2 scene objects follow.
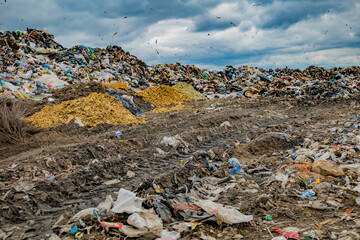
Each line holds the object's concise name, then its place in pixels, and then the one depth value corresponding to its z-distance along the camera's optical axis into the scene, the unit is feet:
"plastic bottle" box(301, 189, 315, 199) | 10.10
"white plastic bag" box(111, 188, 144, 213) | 8.55
